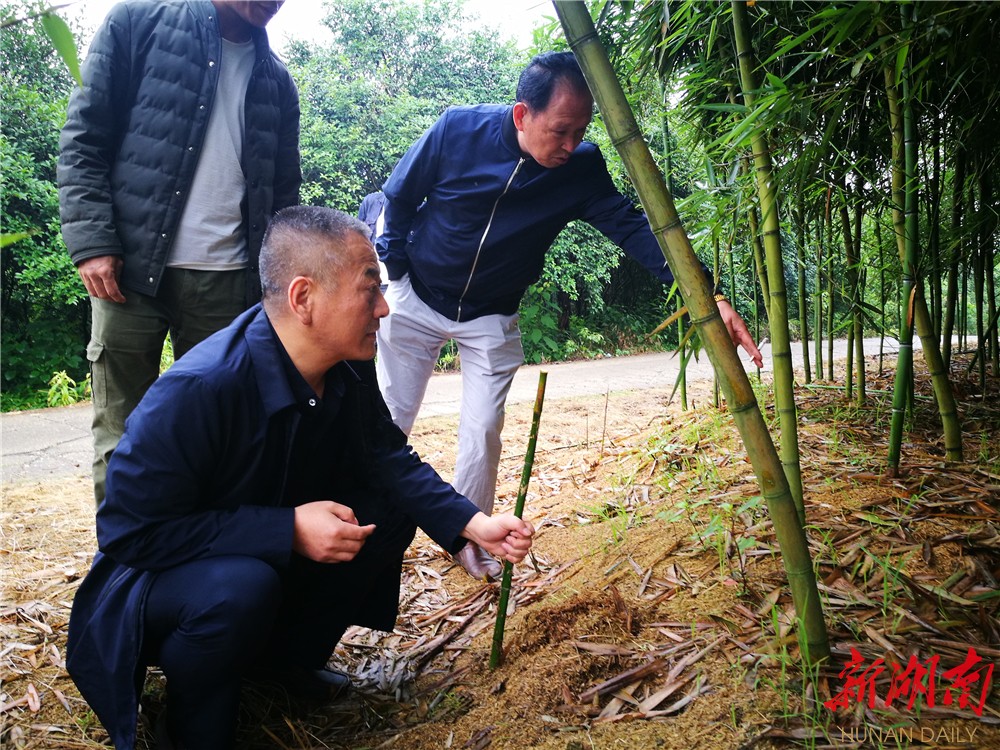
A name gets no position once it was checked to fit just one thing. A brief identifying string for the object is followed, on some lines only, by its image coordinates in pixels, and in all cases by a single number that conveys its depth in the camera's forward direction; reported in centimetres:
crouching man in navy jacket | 139
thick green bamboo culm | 119
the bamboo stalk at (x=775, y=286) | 173
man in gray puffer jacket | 204
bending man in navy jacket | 244
